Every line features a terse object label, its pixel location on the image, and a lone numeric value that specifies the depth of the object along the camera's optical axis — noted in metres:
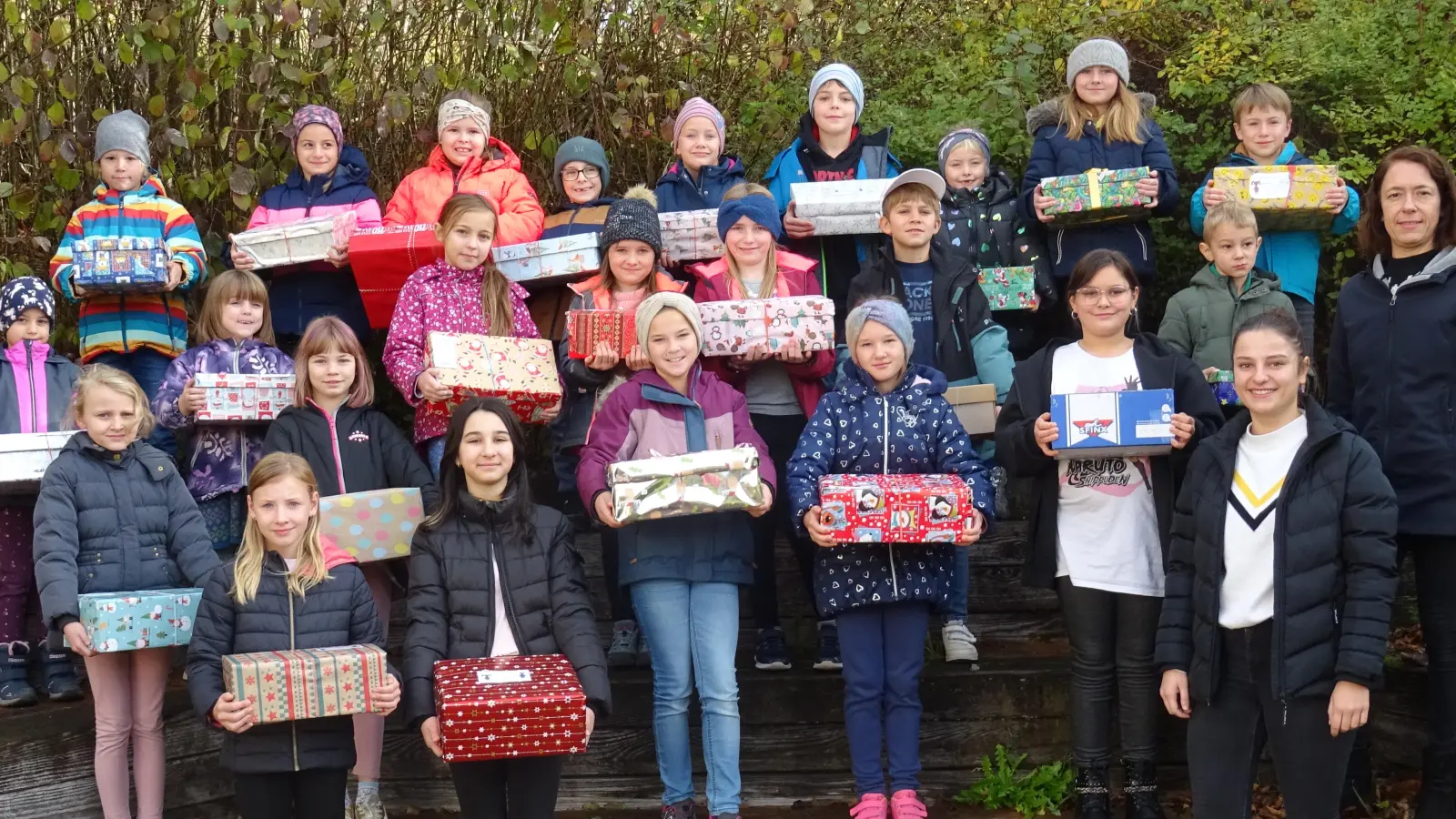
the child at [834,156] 6.66
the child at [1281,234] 6.48
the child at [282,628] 4.61
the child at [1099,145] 6.64
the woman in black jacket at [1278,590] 4.28
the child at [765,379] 6.00
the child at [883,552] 5.12
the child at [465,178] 6.63
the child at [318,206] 6.59
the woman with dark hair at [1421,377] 4.90
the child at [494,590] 4.75
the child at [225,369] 5.87
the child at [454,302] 5.88
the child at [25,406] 5.83
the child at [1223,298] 6.00
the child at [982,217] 6.70
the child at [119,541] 5.12
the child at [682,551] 5.15
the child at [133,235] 6.35
